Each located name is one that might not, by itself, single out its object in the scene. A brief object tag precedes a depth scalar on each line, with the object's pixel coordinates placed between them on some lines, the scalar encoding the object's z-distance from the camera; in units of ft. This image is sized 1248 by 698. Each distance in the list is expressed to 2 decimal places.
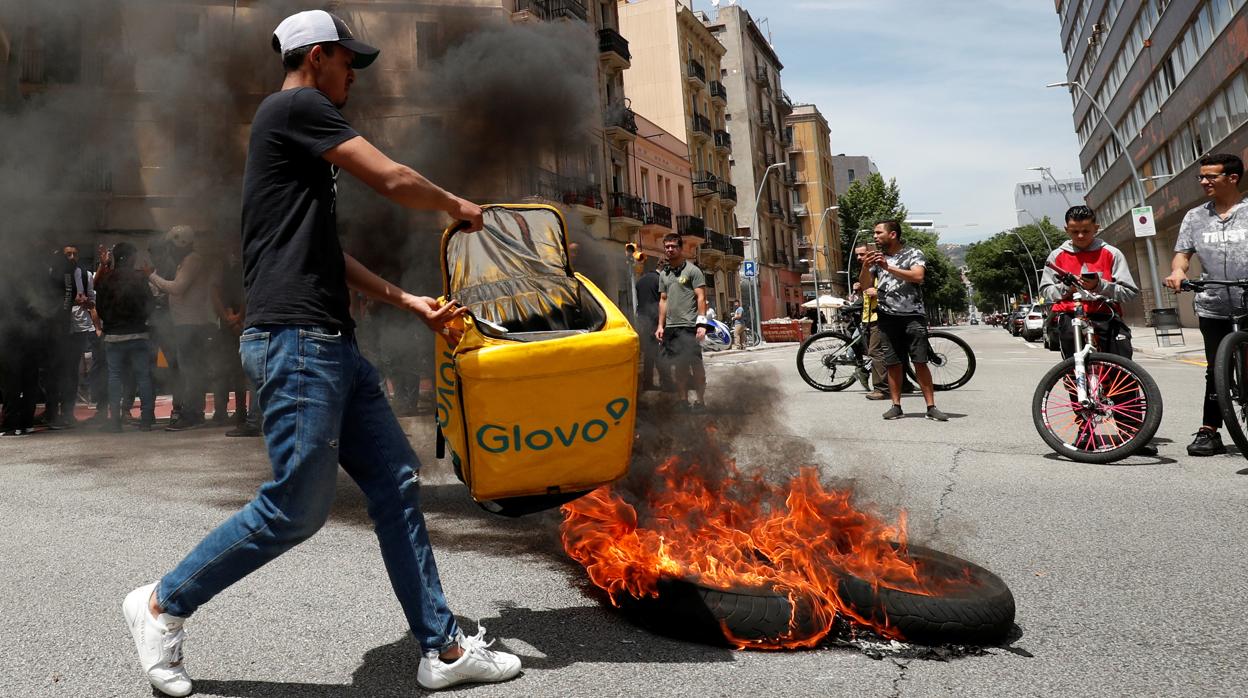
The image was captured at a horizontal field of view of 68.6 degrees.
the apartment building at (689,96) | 147.54
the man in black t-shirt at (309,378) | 7.09
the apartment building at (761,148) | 187.01
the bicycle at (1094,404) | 16.66
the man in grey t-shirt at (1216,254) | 16.57
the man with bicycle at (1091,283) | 18.35
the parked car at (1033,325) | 83.77
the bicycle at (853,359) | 32.91
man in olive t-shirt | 25.29
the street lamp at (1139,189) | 69.46
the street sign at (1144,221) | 62.49
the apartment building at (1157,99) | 74.69
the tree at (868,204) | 245.86
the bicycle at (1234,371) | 15.33
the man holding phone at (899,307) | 23.66
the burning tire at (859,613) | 7.82
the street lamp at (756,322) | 118.68
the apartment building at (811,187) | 229.66
